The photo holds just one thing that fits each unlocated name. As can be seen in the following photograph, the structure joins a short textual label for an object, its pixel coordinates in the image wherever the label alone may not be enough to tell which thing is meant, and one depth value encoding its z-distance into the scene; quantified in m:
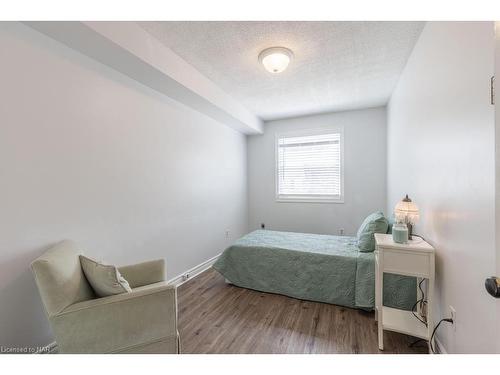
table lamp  1.89
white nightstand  1.60
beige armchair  1.22
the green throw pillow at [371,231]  2.41
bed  2.15
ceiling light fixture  2.14
